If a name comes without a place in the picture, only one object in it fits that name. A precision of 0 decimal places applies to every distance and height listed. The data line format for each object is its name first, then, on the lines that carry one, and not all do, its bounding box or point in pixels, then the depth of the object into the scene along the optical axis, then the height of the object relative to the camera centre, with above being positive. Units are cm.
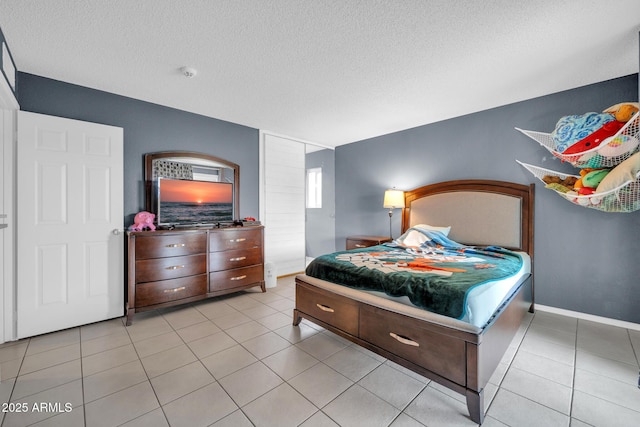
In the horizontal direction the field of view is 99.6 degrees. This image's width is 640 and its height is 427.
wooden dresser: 288 -65
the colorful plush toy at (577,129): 238 +77
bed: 158 -77
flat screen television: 330 +11
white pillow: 367 -24
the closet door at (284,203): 464 +15
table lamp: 418 +20
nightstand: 423 -48
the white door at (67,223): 250 -13
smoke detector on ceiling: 257 +135
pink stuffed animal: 300 -13
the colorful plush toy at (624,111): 223 +85
